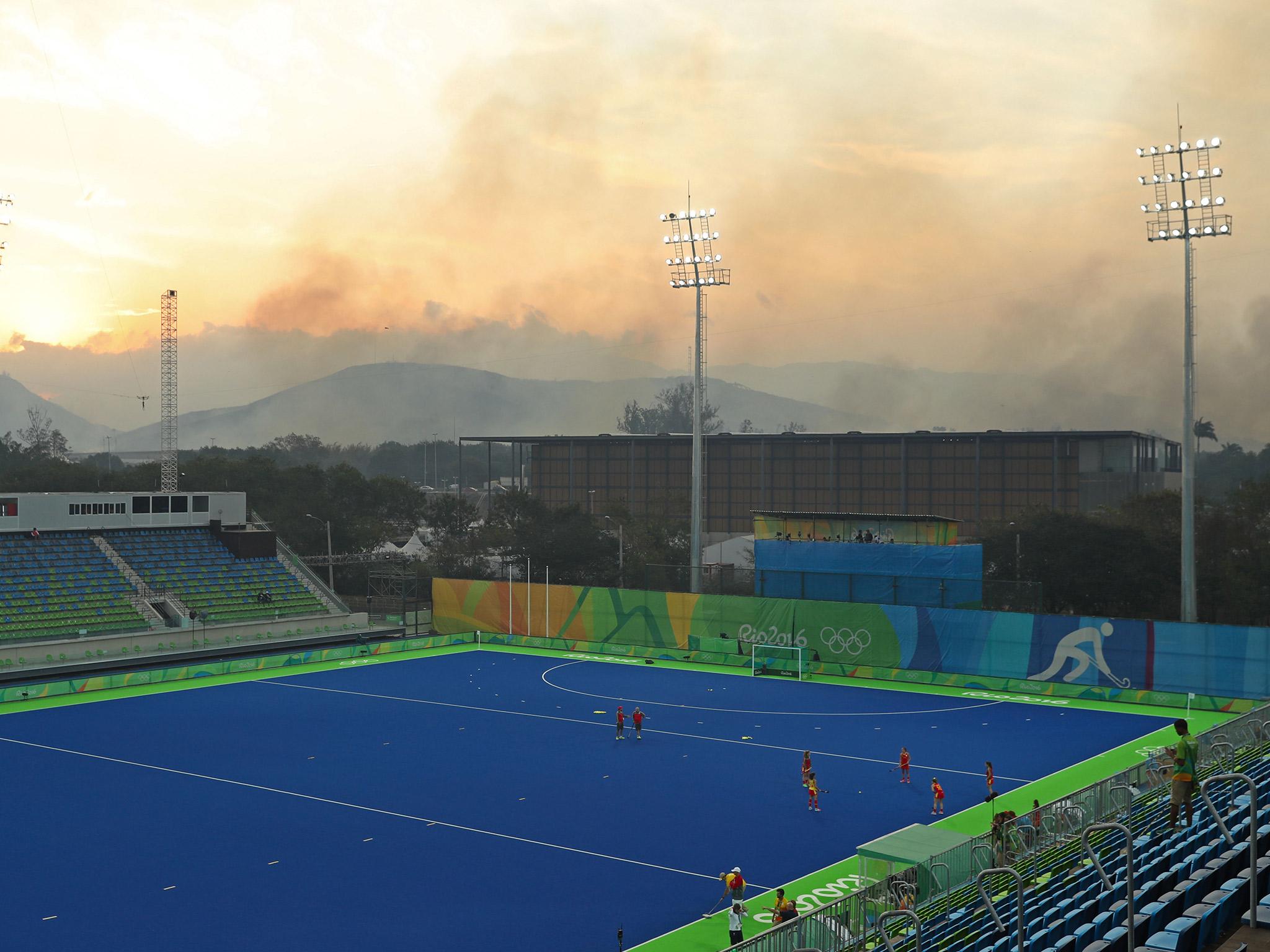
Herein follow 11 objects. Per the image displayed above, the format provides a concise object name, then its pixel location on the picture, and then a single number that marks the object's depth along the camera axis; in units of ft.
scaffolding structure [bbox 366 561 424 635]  237.04
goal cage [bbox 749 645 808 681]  188.14
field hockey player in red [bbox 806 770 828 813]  107.14
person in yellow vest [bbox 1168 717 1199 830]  60.59
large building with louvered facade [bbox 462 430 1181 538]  358.84
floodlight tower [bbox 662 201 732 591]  220.64
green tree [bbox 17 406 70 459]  528.38
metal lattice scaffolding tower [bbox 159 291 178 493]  295.89
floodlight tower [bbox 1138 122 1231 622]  168.76
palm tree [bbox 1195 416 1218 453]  428.97
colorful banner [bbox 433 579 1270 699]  158.92
